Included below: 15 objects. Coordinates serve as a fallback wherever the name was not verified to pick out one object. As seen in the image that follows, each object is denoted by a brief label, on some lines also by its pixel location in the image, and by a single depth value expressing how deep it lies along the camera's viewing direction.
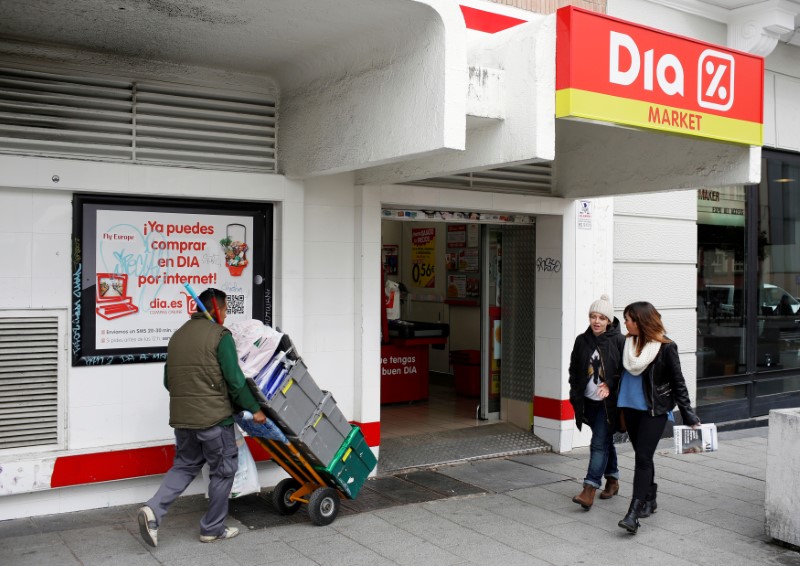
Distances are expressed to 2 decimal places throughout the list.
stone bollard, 5.71
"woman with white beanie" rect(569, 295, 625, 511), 6.35
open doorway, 9.21
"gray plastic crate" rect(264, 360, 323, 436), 5.48
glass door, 9.45
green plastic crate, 5.84
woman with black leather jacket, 5.91
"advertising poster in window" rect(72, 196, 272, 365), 6.10
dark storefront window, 10.21
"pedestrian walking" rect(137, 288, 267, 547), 5.32
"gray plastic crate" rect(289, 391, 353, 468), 5.63
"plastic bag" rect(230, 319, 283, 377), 5.50
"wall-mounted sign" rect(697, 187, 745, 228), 10.10
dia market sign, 5.56
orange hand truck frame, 5.81
